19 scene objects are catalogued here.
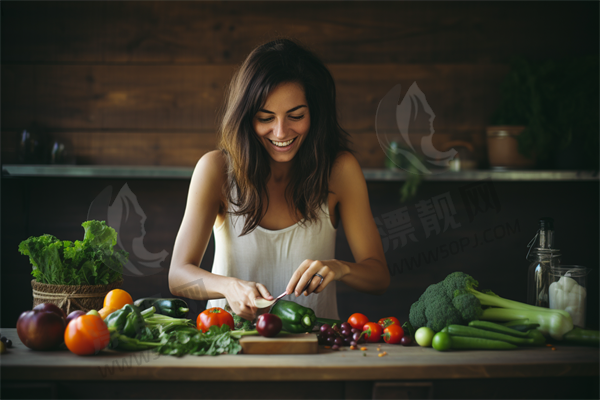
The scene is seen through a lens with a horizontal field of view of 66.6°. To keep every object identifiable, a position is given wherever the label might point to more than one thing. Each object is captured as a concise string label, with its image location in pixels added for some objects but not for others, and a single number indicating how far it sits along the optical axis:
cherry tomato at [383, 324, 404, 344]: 1.13
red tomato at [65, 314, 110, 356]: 0.98
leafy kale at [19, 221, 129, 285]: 1.31
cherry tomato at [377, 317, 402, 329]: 1.19
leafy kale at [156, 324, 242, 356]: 1.01
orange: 1.21
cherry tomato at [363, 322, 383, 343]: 1.15
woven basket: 1.29
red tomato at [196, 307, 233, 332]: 1.15
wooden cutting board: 1.03
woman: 1.45
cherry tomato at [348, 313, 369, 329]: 1.22
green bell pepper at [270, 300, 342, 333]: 1.14
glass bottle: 1.20
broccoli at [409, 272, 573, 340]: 1.12
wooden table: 0.94
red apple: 1.01
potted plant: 2.36
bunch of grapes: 1.10
